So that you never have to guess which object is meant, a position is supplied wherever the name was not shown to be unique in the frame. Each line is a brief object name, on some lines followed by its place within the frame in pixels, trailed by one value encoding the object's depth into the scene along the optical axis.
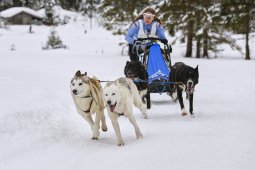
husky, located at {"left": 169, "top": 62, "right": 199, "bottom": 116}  14.16
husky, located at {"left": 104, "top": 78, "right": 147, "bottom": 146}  10.49
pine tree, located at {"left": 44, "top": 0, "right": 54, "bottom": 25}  125.81
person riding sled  17.22
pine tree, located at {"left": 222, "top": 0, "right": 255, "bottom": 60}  46.34
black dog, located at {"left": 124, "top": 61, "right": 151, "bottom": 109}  15.40
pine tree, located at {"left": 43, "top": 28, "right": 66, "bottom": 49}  65.12
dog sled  16.52
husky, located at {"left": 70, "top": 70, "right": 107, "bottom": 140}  10.95
